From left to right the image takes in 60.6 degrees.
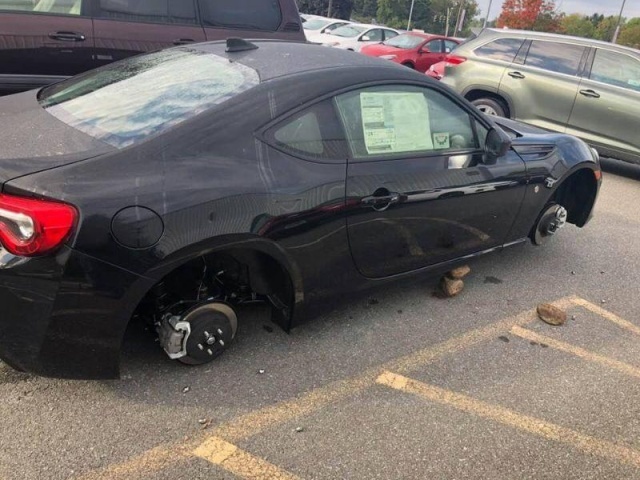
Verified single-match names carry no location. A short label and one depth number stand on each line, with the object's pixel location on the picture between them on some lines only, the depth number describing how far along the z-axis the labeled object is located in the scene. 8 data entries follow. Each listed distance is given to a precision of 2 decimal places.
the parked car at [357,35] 16.21
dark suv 4.56
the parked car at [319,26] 17.33
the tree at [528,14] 53.91
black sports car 2.07
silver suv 6.90
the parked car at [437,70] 10.05
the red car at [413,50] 14.73
